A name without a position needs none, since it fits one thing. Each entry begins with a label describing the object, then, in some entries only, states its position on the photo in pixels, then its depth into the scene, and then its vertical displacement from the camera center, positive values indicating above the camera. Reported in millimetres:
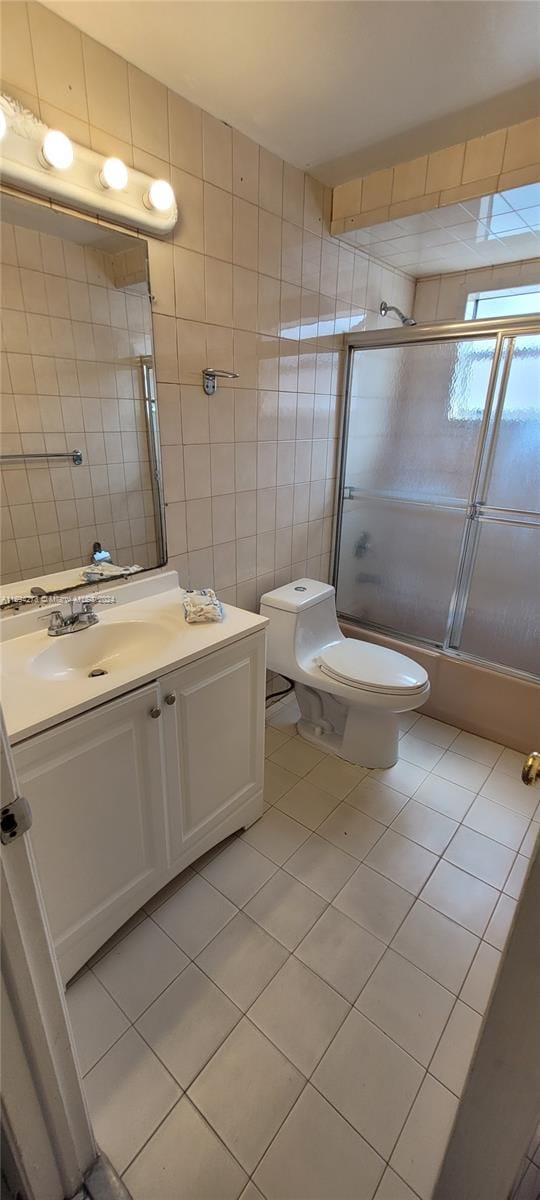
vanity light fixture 1074 +545
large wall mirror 1188 +34
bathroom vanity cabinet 1053 -891
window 2428 +570
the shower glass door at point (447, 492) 1960 -297
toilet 1819 -938
